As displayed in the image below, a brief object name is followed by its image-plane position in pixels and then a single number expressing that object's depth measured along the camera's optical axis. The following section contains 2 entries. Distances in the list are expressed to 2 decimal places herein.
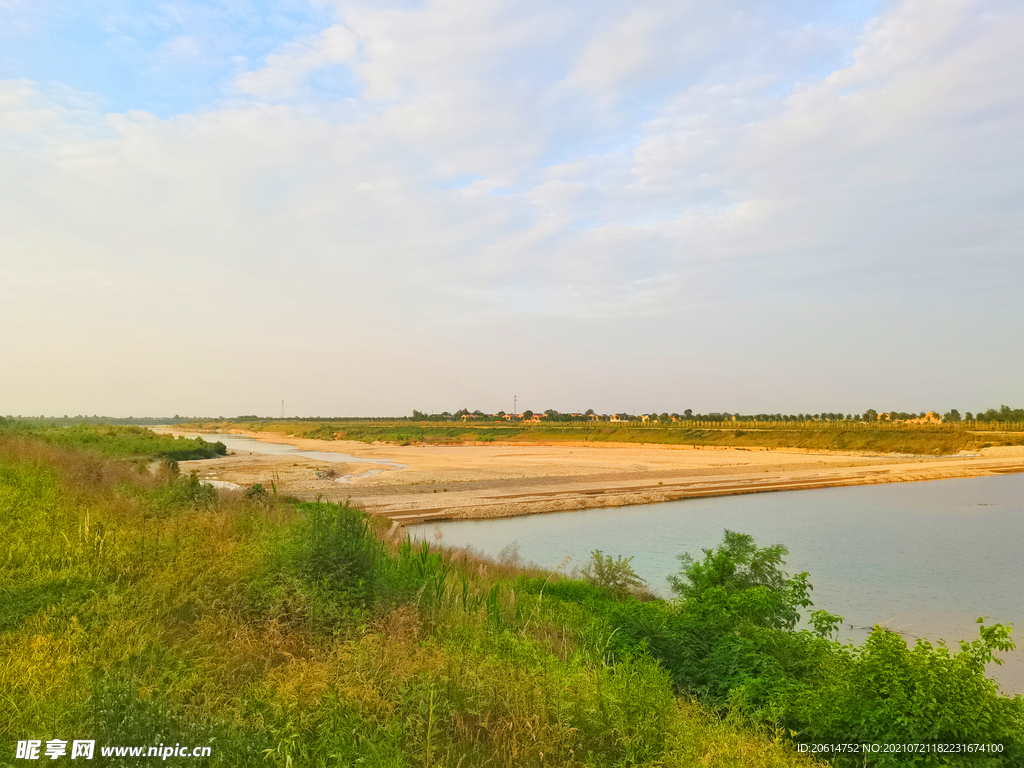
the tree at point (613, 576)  16.84
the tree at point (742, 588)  10.30
